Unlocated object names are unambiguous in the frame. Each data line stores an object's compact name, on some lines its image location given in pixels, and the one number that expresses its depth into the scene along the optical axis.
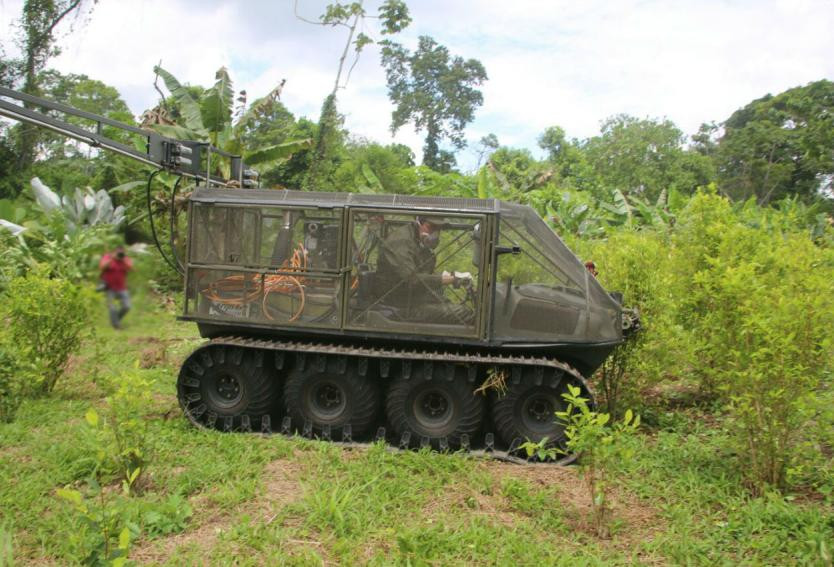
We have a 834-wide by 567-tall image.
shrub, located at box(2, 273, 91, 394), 2.53
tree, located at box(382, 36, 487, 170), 32.97
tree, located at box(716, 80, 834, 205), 25.77
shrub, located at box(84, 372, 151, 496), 4.32
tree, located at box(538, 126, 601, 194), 26.25
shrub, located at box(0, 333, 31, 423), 5.95
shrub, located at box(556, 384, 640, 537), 4.36
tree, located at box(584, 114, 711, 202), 31.94
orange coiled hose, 5.59
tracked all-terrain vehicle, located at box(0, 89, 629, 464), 5.52
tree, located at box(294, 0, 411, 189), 17.47
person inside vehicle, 5.49
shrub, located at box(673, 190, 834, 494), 4.53
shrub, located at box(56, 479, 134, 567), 3.30
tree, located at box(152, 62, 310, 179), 9.34
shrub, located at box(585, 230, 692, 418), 6.54
